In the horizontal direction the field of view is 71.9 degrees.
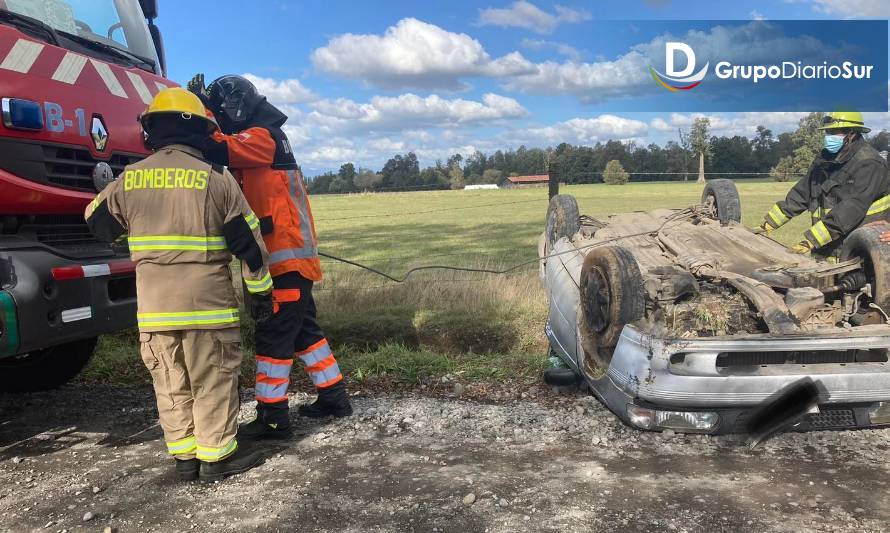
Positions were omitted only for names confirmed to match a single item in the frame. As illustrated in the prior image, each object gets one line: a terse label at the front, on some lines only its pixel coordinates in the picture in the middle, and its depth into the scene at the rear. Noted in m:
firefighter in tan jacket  2.98
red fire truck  2.90
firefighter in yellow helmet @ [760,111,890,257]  4.42
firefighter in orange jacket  3.59
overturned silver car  2.96
